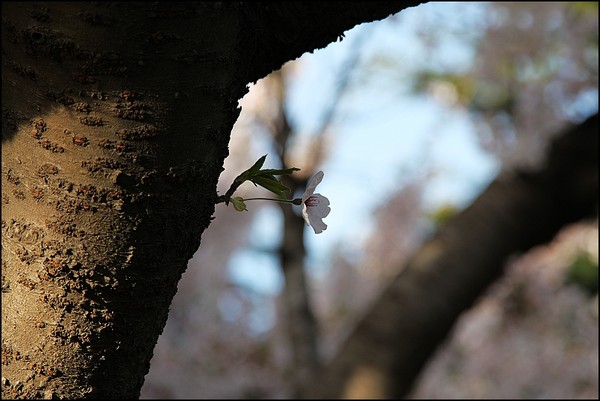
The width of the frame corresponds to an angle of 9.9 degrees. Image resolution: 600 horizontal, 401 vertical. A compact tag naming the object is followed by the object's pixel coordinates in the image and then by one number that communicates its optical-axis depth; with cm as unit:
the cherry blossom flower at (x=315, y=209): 191
